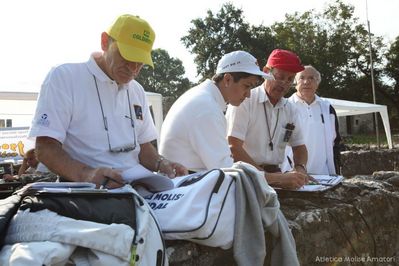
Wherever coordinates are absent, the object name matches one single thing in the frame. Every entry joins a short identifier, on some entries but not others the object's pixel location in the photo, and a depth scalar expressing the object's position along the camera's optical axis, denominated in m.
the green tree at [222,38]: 35.94
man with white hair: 4.00
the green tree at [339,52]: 33.06
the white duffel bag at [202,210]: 1.50
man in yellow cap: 1.77
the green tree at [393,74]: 33.47
